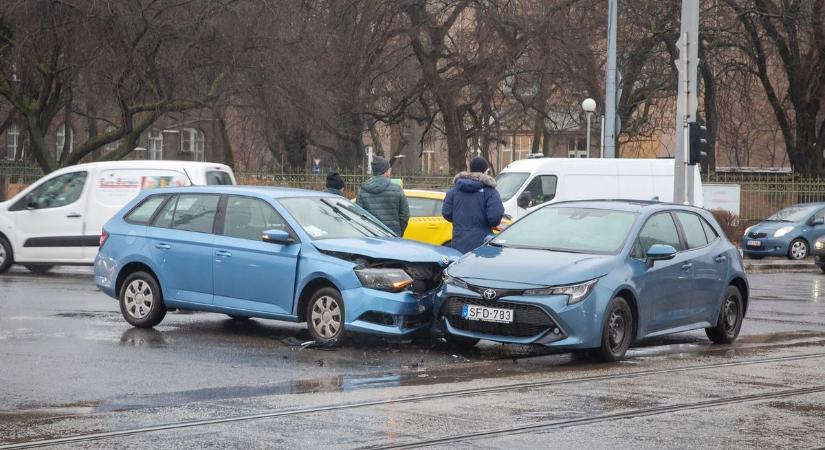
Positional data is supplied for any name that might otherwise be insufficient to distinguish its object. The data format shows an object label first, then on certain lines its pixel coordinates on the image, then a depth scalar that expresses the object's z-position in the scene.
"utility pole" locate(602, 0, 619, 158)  28.34
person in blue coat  14.62
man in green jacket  16.06
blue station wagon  12.15
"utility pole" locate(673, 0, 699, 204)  21.30
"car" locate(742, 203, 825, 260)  32.47
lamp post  34.00
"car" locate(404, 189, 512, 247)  20.88
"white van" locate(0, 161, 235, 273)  20.58
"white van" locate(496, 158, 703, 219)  27.14
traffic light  21.11
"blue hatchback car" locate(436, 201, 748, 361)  11.44
